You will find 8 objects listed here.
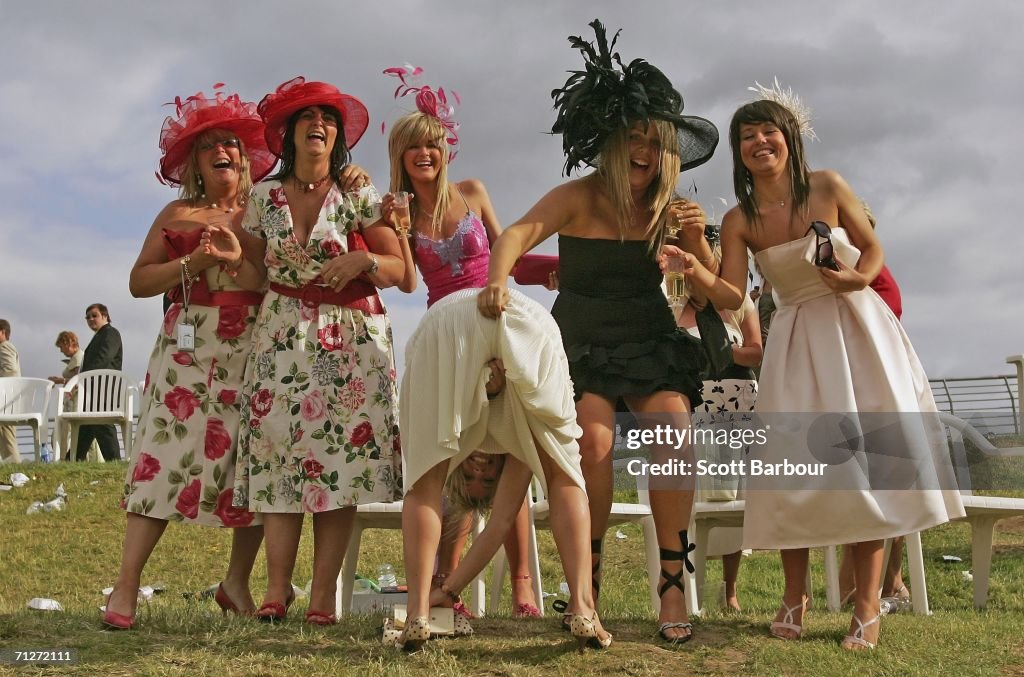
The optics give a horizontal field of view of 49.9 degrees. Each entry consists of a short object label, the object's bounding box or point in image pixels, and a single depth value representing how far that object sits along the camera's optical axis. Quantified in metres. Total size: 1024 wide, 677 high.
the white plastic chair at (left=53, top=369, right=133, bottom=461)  14.27
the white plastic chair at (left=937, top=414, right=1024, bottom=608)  6.36
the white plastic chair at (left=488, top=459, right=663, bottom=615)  5.45
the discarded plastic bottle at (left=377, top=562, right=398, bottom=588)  8.33
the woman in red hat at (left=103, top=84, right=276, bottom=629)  4.62
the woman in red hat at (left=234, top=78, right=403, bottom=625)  4.48
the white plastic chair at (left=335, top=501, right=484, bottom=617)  5.43
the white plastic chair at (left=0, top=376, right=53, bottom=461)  14.48
